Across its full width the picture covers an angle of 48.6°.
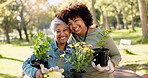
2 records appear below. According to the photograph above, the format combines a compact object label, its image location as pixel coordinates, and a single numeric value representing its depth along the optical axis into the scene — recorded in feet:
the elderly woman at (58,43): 6.72
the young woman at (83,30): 6.98
